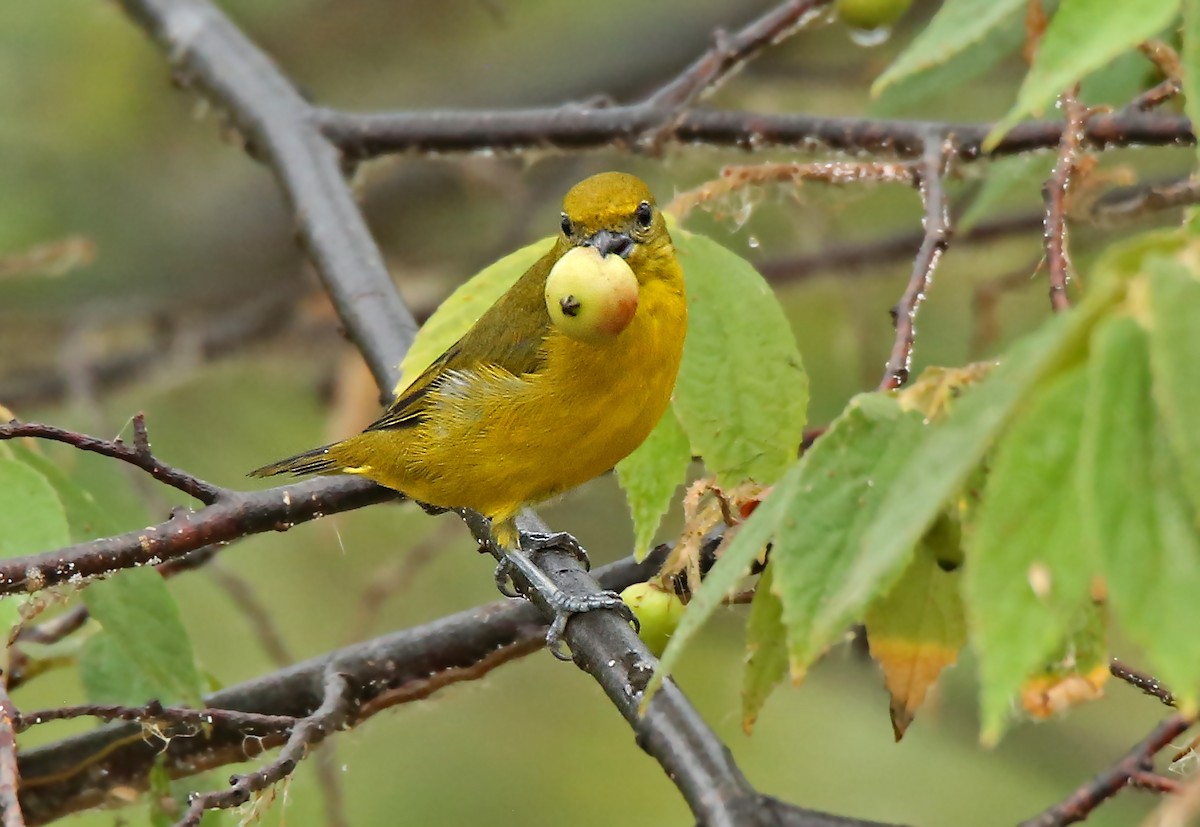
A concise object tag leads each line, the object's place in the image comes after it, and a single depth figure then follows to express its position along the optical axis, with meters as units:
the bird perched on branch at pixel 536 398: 6.75
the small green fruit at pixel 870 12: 7.36
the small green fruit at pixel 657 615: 5.16
